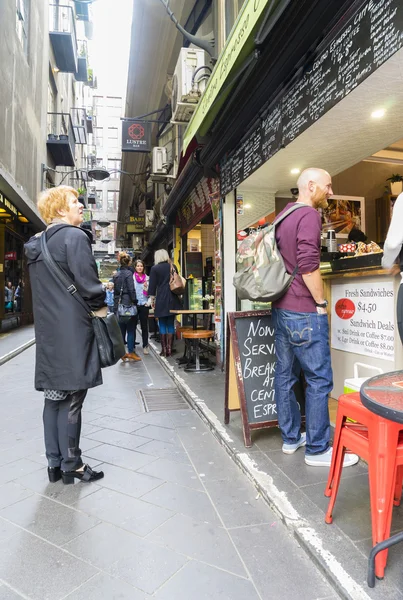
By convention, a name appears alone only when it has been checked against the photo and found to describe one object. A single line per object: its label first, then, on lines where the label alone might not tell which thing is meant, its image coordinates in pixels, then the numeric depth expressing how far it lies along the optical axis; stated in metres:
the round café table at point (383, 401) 1.41
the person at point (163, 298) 7.67
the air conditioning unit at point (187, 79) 6.89
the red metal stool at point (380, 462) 1.71
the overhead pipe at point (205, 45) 6.64
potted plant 7.05
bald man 2.73
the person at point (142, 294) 8.24
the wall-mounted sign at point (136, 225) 21.25
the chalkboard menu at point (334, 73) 2.58
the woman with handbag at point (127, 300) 7.74
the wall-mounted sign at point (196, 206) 7.73
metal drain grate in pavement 4.66
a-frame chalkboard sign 3.30
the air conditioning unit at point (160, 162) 11.03
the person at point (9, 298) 12.96
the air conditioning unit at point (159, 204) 13.50
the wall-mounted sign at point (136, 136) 10.98
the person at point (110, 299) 12.21
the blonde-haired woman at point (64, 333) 2.60
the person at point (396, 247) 2.12
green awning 3.45
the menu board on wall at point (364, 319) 3.32
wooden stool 6.18
